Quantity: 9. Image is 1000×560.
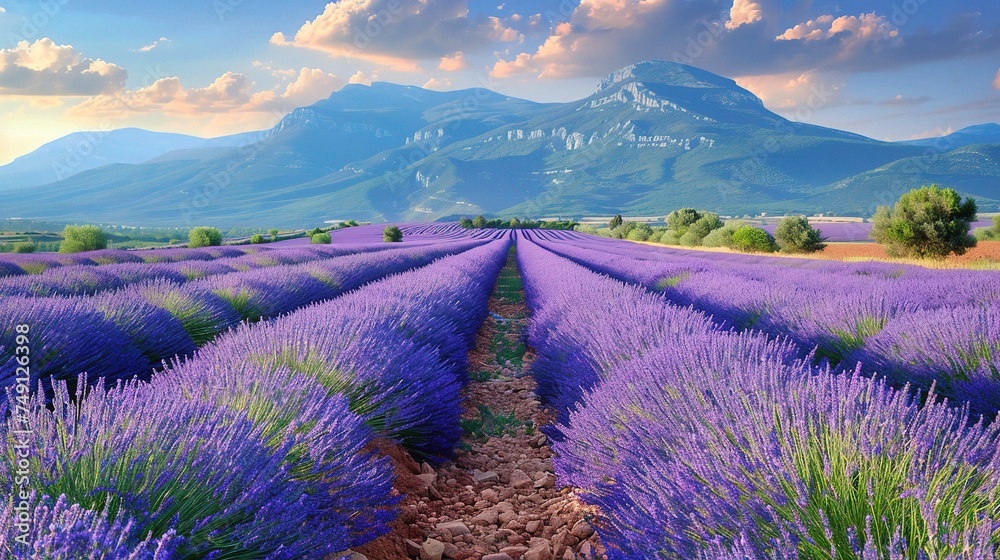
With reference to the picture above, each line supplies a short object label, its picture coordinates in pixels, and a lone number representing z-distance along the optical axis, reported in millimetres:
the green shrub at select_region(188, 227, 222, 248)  23997
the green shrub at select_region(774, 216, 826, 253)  26156
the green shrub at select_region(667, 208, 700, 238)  43562
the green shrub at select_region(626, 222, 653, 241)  46825
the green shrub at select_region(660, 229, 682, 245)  39409
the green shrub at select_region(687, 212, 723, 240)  37062
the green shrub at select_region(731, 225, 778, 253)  27797
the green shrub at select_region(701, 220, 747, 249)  30659
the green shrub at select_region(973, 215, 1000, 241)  30069
